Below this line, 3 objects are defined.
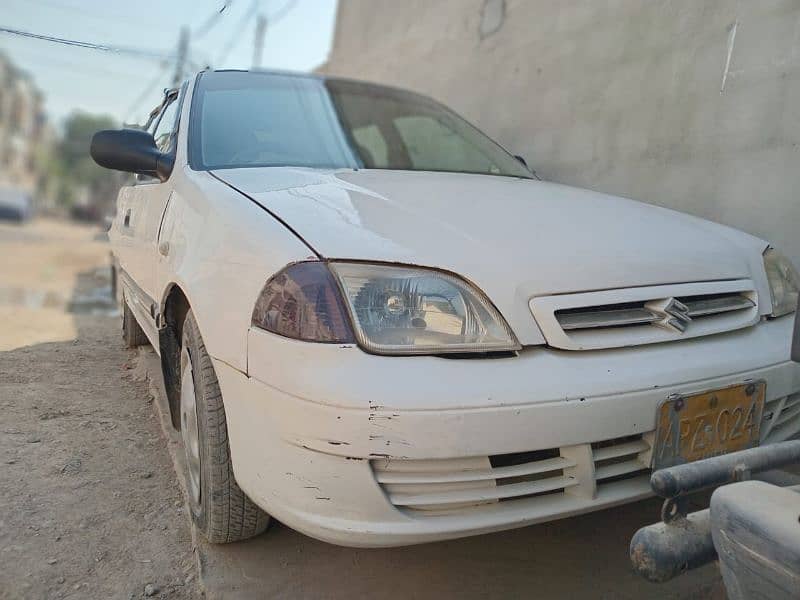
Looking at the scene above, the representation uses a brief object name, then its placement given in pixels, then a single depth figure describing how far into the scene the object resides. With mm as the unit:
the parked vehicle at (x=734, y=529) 959
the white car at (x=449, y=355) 1388
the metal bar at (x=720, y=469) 1154
